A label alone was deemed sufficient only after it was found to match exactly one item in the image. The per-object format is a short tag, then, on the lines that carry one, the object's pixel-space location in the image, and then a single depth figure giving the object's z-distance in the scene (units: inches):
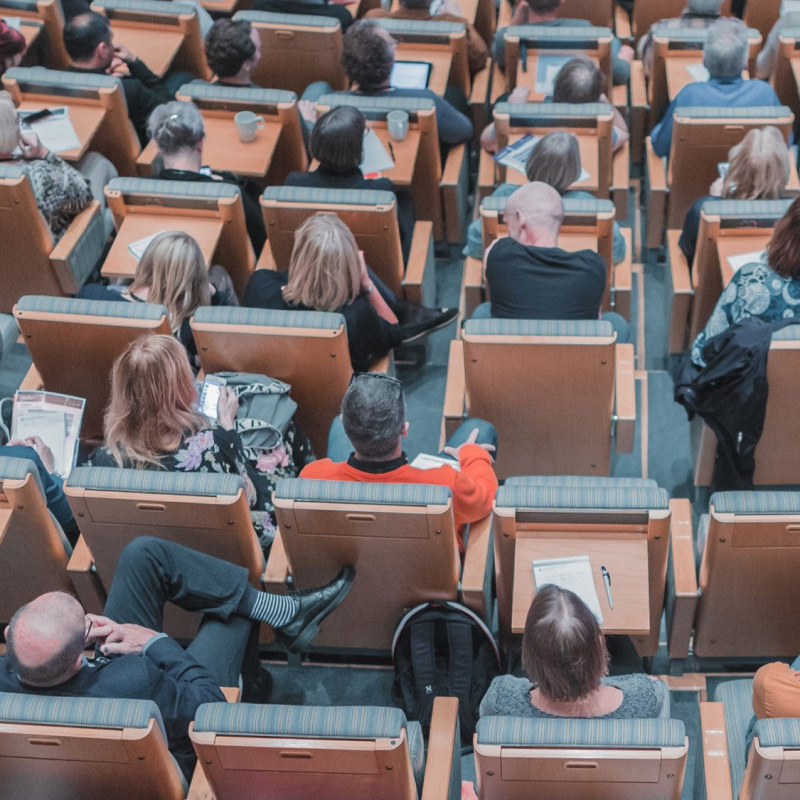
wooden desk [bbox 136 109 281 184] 172.6
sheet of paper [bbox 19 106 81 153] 173.5
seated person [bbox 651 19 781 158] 176.7
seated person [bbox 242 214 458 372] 140.3
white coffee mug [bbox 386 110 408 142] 174.9
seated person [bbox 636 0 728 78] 203.8
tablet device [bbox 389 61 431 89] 195.2
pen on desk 106.5
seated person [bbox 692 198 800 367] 131.8
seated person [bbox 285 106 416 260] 161.0
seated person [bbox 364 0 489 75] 215.6
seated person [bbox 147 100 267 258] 163.2
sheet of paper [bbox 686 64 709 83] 190.4
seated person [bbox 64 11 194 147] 190.4
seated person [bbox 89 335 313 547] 117.7
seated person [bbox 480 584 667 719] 91.4
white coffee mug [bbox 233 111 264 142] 175.6
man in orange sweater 114.2
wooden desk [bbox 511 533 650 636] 105.7
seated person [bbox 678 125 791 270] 148.6
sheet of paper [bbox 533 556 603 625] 106.7
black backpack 115.6
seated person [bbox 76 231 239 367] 139.4
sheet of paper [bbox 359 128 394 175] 171.6
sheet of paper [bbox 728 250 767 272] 142.6
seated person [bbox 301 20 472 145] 181.2
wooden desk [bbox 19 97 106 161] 174.8
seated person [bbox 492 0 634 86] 209.2
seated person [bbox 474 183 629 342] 140.4
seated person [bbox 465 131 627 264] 156.6
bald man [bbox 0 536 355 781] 95.4
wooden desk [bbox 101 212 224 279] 151.4
